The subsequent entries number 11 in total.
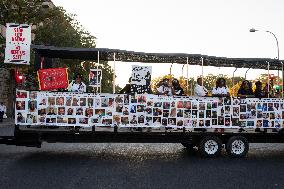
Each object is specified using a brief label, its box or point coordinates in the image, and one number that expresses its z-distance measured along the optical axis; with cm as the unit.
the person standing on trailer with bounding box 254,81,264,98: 1275
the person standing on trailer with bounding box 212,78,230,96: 1275
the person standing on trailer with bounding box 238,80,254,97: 1282
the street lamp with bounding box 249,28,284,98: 3934
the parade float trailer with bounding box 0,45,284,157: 1138
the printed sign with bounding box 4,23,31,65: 1262
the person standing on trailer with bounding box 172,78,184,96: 1251
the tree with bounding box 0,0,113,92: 3475
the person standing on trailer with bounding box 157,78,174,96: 1261
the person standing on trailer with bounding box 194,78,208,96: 1260
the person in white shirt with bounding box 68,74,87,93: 1259
